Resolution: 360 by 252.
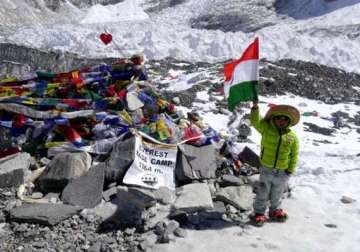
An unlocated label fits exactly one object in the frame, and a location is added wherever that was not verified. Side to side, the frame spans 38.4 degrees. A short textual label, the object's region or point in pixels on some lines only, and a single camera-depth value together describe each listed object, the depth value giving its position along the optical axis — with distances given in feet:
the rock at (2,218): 18.51
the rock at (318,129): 40.41
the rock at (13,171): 20.44
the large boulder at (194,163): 21.63
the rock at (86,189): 19.62
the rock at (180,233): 17.79
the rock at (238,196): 20.11
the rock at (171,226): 17.95
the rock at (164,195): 20.03
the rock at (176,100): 42.33
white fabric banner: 20.66
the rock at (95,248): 16.79
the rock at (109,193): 19.93
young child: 18.58
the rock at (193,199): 18.97
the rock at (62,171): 20.47
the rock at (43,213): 18.24
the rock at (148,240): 17.08
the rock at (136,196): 18.06
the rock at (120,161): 20.80
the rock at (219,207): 19.75
